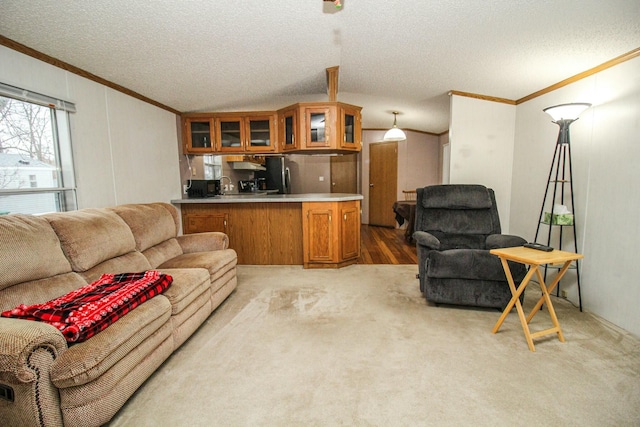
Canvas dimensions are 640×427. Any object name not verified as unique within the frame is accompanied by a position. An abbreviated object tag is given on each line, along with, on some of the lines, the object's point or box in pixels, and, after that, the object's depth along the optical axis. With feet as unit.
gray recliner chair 7.69
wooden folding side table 6.21
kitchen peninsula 11.87
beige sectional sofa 3.82
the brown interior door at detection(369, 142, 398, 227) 21.38
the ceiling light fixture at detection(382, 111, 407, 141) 16.74
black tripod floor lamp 7.51
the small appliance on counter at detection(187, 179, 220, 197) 13.33
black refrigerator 18.52
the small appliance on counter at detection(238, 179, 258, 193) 17.84
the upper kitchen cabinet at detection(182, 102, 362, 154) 12.34
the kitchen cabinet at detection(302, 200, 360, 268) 11.79
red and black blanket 4.41
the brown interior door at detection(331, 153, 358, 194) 21.67
